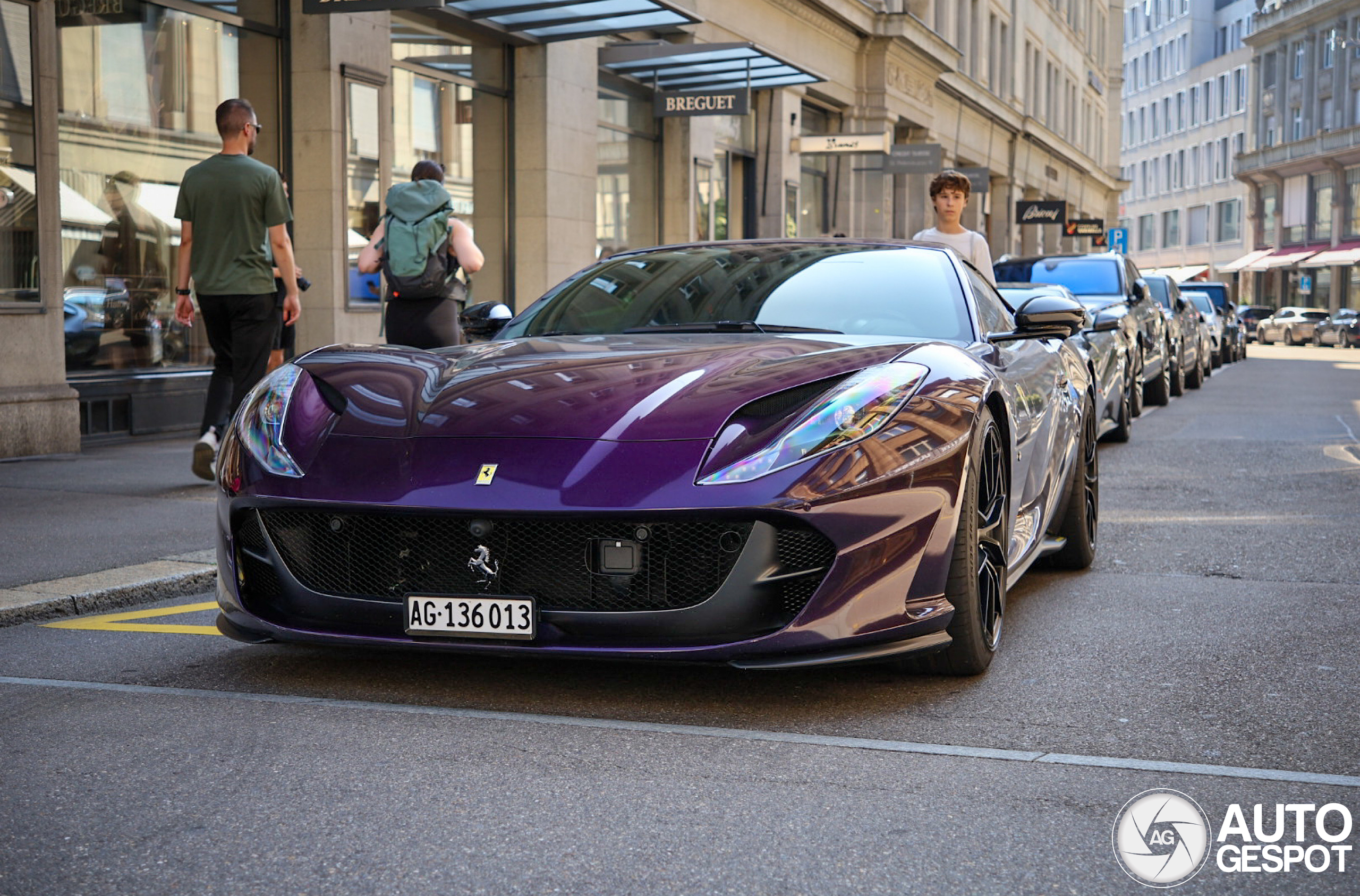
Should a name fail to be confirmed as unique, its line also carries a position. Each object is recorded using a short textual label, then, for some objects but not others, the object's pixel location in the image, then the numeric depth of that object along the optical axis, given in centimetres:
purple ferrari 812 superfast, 390
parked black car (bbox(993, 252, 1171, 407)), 1555
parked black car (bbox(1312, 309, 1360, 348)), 5378
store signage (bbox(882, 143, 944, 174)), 2908
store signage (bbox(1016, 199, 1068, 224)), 4462
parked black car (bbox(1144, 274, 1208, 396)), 1978
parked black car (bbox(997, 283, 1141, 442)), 1166
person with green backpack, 917
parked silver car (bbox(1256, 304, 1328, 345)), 5891
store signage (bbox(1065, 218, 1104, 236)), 4878
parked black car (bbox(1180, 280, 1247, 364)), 3372
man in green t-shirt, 851
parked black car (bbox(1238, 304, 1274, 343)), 6494
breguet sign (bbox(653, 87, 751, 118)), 2009
